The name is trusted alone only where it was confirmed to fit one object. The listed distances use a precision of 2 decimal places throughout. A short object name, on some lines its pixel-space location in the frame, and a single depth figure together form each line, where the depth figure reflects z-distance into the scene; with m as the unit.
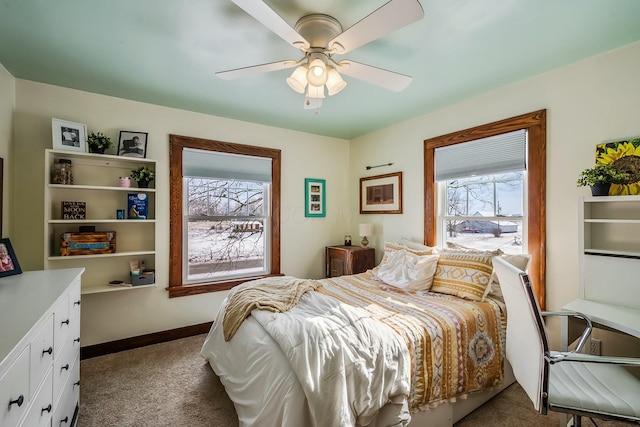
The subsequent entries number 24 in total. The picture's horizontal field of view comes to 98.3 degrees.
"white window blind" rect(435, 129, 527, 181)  2.52
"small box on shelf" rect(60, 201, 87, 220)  2.55
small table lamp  3.81
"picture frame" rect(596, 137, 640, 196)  1.85
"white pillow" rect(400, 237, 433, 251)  3.06
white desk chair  1.24
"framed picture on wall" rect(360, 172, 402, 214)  3.60
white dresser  0.88
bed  1.33
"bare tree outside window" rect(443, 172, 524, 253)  2.60
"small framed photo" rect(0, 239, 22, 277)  1.63
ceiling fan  1.27
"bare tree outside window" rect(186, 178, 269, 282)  3.31
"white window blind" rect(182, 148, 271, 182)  3.22
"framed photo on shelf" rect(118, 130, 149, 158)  2.79
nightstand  3.68
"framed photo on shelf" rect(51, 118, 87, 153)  2.44
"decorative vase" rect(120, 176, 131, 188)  2.74
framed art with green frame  4.02
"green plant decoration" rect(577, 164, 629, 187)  1.86
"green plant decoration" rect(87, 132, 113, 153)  2.61
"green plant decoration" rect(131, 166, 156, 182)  2.81
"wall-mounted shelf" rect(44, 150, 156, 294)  2.50
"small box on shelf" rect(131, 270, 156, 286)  2.77
